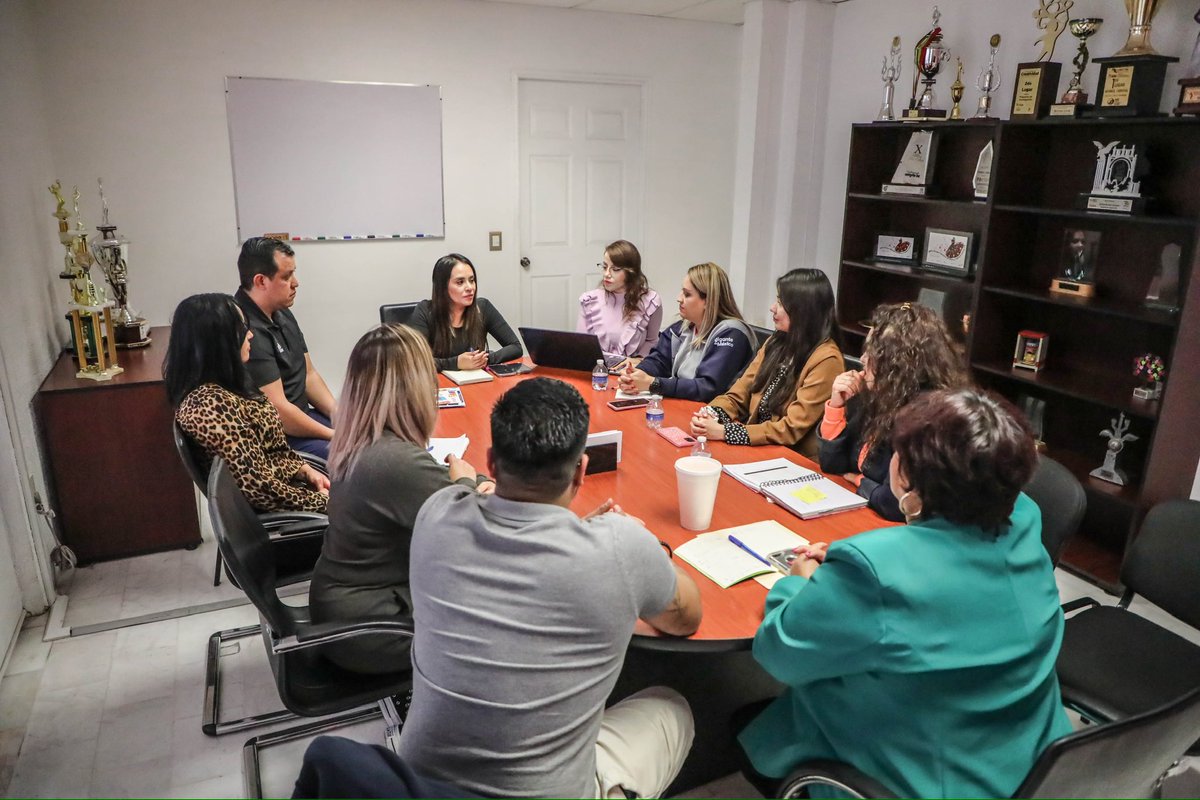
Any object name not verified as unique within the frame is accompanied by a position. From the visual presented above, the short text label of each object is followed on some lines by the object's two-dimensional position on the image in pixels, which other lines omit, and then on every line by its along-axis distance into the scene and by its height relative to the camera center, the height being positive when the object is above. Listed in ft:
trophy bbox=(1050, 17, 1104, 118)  10.73 +1.55
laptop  10.85 -2.10
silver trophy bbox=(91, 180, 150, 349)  11.48 -1.32
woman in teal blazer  4.13 -2.22
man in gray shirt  4.06 -2.15
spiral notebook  6.81 -2.59
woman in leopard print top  7.43 -1.93
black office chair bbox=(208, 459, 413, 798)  5.52 -3.07
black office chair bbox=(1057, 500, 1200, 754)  5.99 -3.58
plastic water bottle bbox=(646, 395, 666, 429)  8.93 -2.42
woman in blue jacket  10.35 -2.03
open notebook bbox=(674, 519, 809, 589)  5.76 -2.66
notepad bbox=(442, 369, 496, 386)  10.80 -2.48
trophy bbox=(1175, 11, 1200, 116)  9.27 +1.31
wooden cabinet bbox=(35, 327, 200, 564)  9.80 -3.46
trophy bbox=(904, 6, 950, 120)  13.23 +2.30
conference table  5.68 -2.68
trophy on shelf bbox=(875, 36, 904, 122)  14.12 +2.10
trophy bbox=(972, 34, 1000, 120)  12.46 +1.85
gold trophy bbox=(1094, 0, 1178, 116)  9.87 +1.64
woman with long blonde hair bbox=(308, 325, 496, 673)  5.76 -2.11
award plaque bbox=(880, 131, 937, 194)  13.55 +0.56
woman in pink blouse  13.30 -1.93
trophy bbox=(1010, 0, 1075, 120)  11.20 +1.75
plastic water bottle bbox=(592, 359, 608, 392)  10.38 -2.35
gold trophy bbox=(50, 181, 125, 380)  10.22 -1.64
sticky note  6.96 -2.59
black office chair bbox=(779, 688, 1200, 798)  3.88 -2.84
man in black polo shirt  9.61 -1.81
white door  16.56 +0.22
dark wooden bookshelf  10.05 -1.36
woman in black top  12.37 -1.99
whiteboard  14.28 +0.62
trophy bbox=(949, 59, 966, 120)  13.05 +1.74
